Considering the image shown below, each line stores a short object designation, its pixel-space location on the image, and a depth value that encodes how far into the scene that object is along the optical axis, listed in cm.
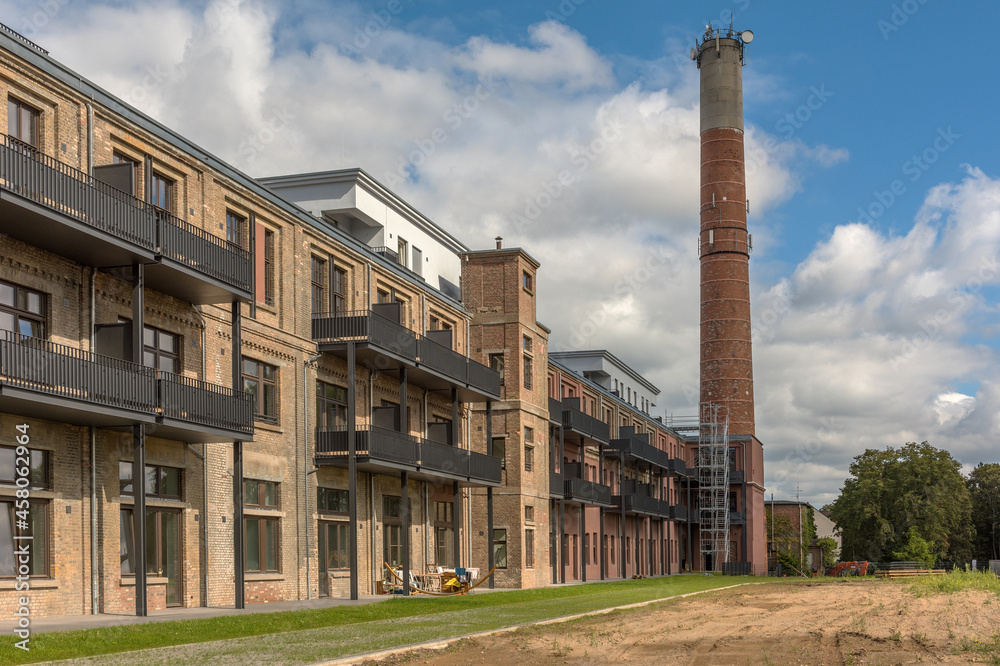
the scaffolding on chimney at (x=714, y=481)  7138
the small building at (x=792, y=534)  8562
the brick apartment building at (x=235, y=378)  1877
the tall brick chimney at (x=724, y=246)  6931
